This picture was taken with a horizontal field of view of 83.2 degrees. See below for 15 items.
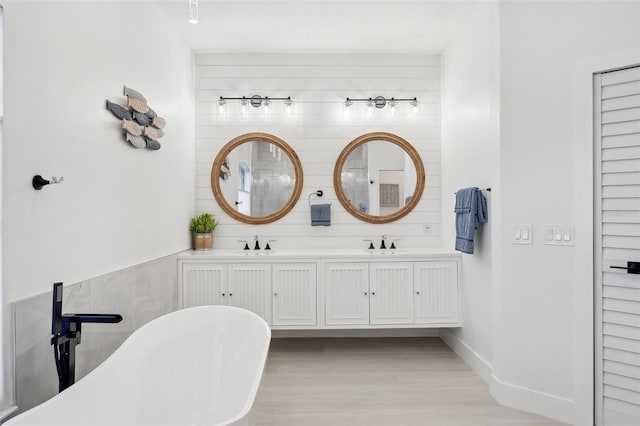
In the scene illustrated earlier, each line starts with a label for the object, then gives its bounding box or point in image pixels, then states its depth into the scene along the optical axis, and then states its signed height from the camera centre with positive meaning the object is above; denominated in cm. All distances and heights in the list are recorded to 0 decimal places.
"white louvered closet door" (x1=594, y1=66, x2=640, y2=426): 212 -20
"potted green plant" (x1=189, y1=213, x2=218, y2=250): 362 -20
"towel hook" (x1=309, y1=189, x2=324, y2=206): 382 +18
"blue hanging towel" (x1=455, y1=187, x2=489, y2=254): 279 -3
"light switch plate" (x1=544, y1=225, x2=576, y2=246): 232 -16
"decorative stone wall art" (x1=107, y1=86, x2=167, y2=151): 231 +62
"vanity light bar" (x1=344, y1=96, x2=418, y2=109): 384 +117
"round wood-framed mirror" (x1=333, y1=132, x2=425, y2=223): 383 +36
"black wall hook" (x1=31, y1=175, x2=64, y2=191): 156 +12
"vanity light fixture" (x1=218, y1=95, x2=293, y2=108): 381 +116
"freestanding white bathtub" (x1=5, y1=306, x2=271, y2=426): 154 -85
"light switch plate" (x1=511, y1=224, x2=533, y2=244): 243 -16
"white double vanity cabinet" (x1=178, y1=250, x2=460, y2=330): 329 -71
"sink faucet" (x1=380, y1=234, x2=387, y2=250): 375 -35
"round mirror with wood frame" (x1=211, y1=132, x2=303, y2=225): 381 +34
